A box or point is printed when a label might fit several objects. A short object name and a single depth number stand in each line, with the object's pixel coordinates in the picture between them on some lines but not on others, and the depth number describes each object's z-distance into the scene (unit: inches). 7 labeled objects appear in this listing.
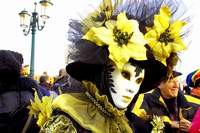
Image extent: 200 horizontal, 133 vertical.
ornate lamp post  279.3
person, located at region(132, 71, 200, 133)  98.3
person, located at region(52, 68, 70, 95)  174.6
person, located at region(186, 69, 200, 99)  123.6
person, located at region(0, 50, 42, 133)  85.1
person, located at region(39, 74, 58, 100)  194.1
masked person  61.2
